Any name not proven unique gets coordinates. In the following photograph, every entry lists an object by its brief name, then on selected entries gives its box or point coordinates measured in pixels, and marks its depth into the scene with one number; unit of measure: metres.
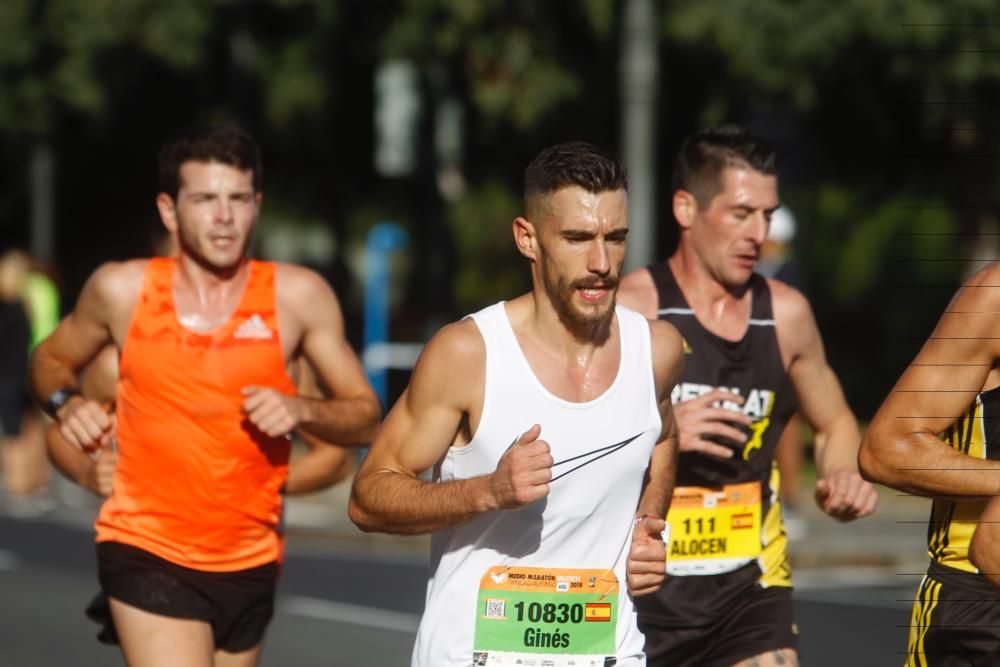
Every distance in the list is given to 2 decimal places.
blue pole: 35.59
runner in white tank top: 8.41
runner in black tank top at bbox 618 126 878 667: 10.74
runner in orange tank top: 10.41
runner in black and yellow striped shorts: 8.18
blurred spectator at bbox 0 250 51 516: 32.16
